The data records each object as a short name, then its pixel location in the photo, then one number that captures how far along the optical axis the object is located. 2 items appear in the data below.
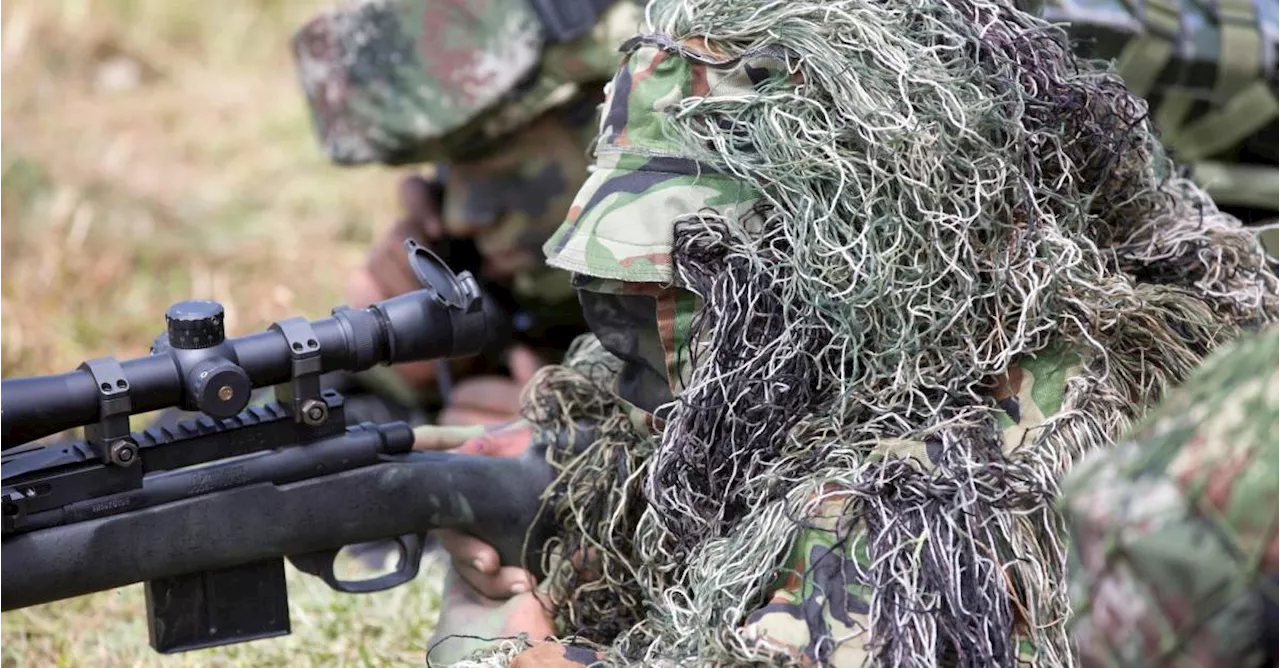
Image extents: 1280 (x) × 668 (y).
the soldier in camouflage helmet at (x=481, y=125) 5.35
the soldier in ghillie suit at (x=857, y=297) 4.70
